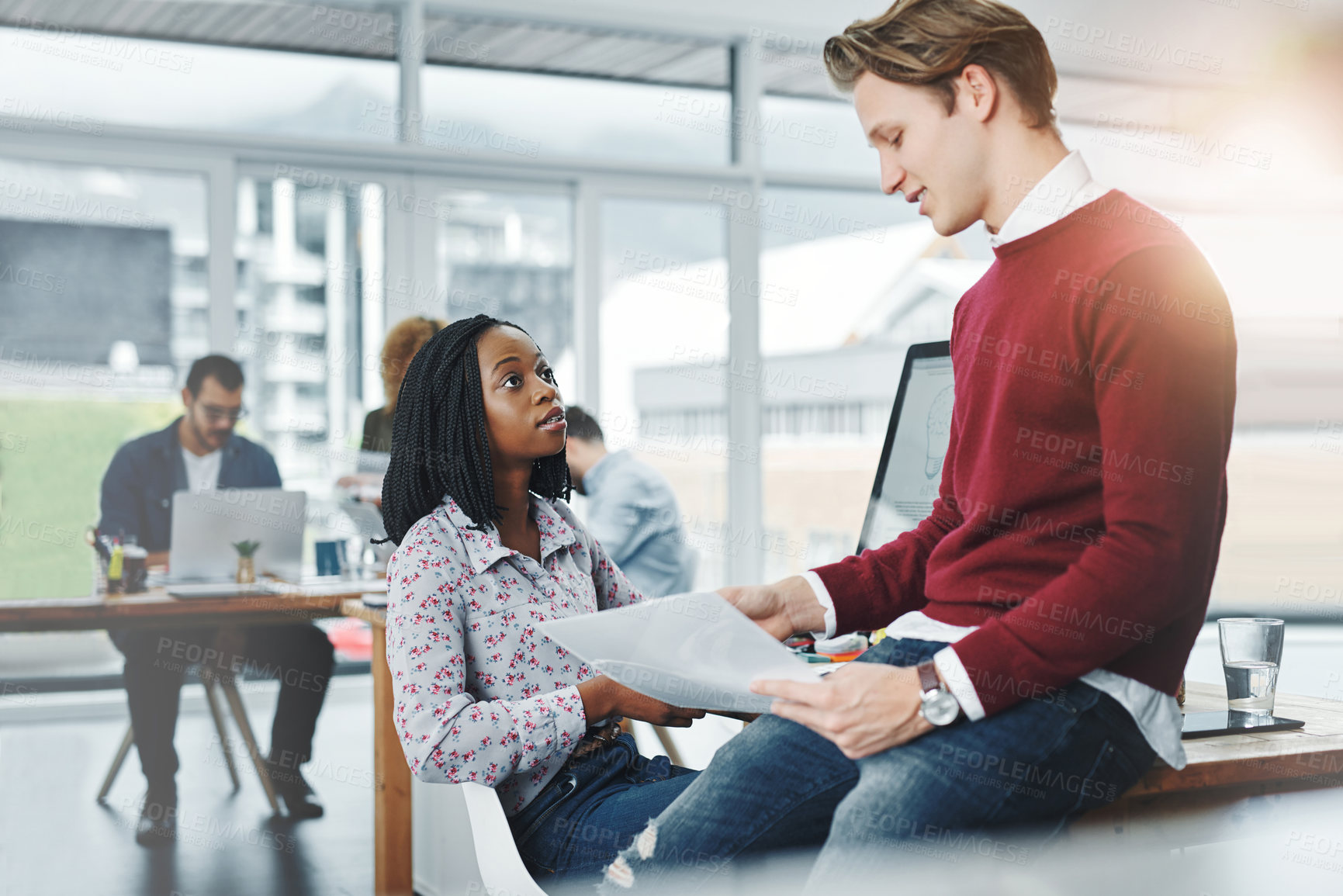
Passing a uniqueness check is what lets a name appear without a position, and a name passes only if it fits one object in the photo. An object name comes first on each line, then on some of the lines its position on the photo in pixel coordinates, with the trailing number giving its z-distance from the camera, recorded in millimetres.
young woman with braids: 1530
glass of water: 1565
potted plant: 3459
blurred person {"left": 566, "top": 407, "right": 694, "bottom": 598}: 3568
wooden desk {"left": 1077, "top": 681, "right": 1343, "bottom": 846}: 1154
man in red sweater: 939
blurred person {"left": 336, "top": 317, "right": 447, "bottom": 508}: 3812
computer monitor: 2006
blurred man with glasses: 3775
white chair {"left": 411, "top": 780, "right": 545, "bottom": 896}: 2688
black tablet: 1380
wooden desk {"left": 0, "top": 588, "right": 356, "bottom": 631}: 2916
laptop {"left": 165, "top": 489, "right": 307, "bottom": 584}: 3506
